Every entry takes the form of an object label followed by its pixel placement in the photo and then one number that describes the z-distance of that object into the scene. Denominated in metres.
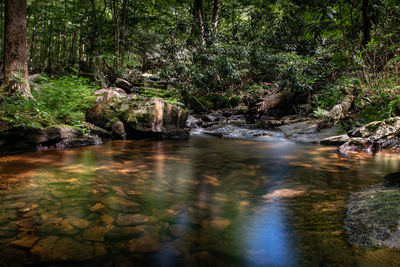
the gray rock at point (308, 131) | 8.07
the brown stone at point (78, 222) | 2.03
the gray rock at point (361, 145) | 6.02
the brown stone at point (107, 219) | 2.13
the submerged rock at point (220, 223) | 2.12
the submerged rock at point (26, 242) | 1.71
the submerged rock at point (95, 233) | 1.85
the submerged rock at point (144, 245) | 1.74
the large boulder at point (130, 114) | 7.66
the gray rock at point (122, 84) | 13.92
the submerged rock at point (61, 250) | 1.60
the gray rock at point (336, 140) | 6.96
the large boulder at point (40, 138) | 4.76
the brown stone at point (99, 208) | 2.36
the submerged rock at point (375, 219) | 1.71
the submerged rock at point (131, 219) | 2.13
